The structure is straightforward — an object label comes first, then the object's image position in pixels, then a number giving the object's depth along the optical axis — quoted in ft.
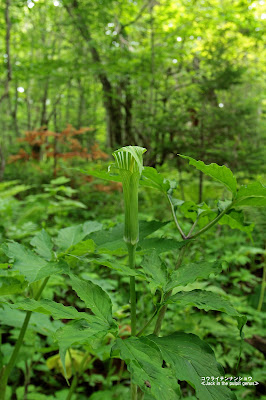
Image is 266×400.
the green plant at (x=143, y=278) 1.61
